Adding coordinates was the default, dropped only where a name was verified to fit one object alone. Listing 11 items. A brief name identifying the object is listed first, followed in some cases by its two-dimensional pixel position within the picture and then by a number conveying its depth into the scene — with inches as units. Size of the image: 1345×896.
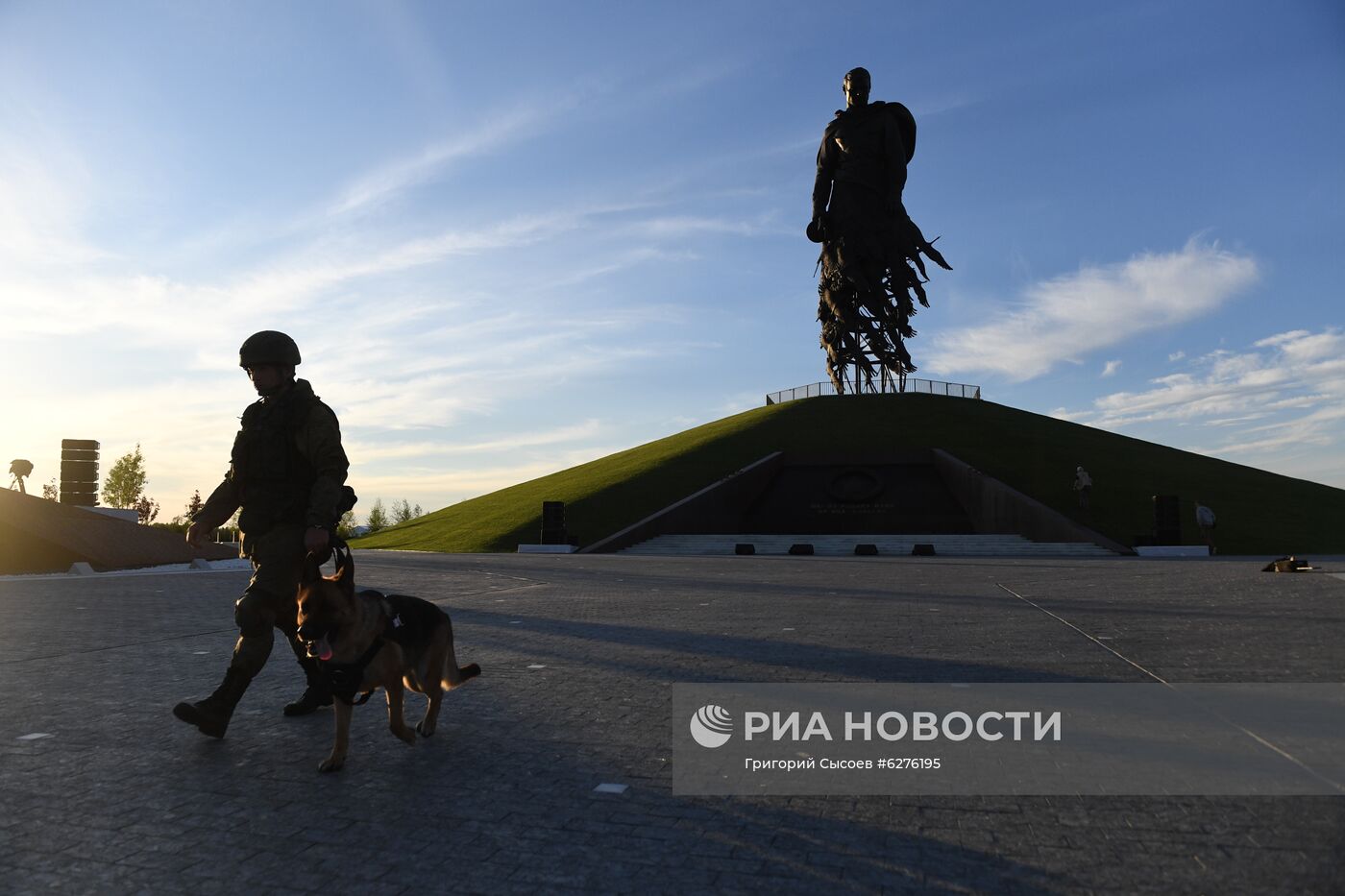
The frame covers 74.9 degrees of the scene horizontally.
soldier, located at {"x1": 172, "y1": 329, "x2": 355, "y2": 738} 192.9
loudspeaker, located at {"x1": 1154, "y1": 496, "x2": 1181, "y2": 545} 1066.7
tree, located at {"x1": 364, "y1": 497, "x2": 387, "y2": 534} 3289.9
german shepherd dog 162.1
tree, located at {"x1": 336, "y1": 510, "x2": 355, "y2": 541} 2313.5
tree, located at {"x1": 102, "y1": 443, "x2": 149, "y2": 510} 2164.1
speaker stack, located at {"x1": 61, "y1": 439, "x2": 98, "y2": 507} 974.4
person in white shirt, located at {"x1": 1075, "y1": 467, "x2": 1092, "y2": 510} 1259.8
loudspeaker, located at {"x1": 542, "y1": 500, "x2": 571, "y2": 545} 1203.9
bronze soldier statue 2038.6
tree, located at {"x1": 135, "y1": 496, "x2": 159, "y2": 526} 2343.8
